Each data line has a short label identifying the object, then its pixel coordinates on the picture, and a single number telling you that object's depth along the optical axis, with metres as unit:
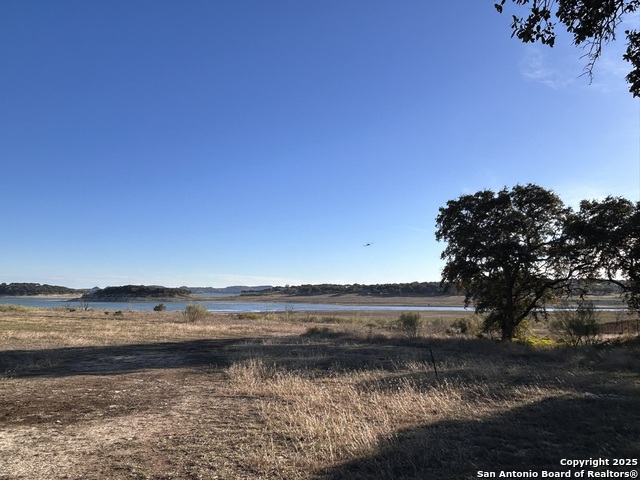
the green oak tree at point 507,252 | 29.67
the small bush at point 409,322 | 40.83
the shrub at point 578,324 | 28.72
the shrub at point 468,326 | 41.67
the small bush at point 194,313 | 52.81
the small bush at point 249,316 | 62.44
